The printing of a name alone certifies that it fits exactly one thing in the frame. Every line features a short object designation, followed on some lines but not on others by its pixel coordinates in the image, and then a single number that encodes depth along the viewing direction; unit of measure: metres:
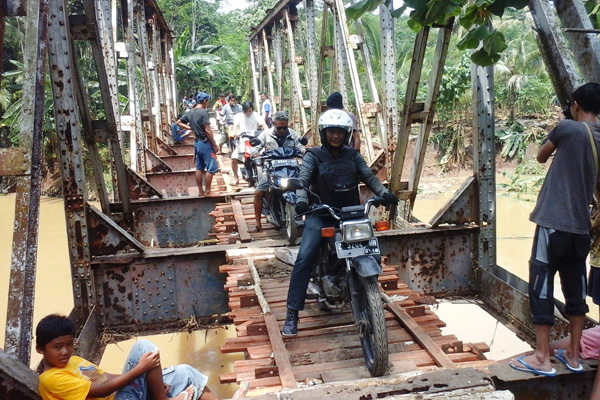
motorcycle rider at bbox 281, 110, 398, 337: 3.93
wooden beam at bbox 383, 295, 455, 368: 3.46
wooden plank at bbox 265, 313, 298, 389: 3.29
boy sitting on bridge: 2.65
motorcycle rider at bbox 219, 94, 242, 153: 15.29
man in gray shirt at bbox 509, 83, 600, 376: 2.98
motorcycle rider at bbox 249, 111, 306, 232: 6.75
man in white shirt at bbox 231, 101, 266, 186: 10.82
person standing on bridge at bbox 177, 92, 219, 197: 8.48
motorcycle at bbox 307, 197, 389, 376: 3.34
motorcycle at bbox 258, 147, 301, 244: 6.11
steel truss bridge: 3.17
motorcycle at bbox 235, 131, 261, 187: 9.64
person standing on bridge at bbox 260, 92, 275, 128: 17.50
